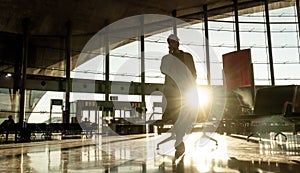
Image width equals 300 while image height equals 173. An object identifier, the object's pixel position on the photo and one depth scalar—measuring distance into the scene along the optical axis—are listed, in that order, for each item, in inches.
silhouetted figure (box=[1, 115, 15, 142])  362.7
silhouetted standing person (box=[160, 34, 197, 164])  116.7
